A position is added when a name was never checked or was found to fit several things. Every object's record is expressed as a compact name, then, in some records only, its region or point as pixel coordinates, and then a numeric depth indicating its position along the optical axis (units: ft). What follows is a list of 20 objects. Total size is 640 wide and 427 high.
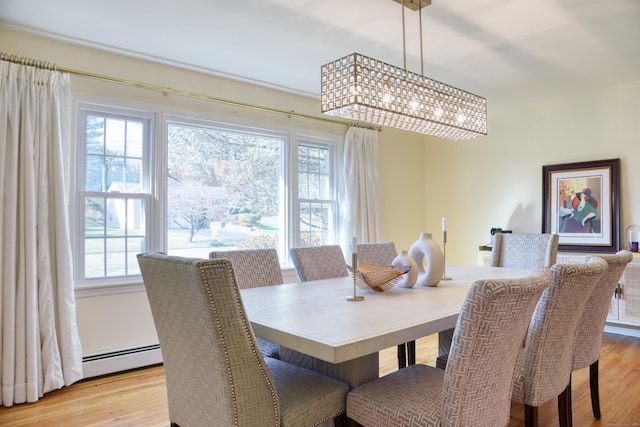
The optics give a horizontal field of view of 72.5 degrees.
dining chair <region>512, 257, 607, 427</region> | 5.42
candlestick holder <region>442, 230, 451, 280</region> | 9.04
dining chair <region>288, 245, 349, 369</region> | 9.67
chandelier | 7.59
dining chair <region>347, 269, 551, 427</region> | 4.12
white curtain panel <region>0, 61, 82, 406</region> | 9.00
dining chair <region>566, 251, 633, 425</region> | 6.75
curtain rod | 9.39
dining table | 4.59
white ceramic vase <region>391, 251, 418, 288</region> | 7.89
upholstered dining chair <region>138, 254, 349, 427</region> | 4.28
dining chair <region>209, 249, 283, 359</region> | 8.57
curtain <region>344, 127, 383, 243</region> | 15.25
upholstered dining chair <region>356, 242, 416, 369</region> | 9.81
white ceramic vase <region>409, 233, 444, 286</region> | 8.05
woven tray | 7.25
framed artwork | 13.85
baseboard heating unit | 10.30
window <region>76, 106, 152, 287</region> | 10.64
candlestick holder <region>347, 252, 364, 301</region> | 6.71
